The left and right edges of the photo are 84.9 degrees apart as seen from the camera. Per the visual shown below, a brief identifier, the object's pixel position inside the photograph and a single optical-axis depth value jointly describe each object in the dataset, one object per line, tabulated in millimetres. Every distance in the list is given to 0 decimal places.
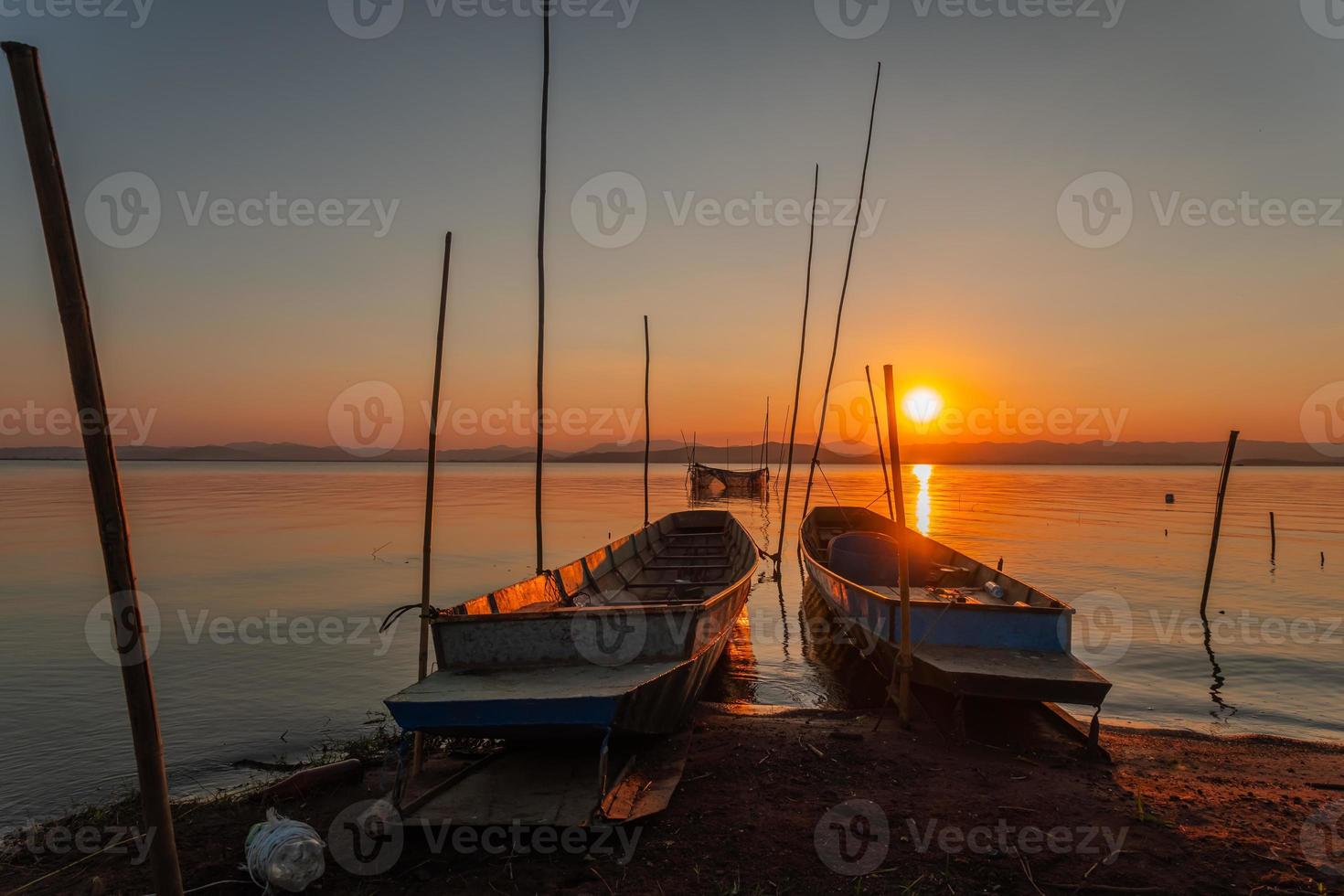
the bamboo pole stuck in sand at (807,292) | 19078
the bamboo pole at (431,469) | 6947
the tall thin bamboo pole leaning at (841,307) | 16578
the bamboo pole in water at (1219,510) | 15352
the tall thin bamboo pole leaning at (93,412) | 3373
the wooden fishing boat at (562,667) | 5543
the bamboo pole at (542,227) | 10367
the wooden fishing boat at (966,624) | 7281
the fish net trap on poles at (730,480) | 63031
